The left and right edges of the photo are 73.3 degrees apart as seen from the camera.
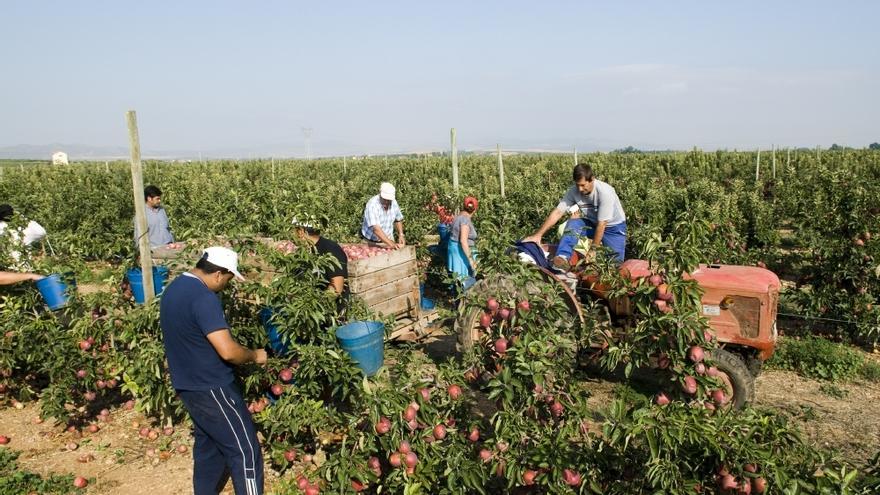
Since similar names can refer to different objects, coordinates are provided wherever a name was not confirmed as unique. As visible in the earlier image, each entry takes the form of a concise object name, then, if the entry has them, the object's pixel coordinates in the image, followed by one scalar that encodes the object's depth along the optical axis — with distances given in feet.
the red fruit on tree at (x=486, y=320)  11.34
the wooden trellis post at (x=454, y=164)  34.50
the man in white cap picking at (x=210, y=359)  10.94
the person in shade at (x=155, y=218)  23.75
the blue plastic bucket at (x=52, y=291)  17.40
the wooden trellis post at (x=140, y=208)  16.72
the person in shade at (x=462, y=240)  22.25
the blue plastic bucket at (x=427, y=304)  23.35
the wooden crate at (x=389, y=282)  17.95
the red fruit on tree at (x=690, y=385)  10.48
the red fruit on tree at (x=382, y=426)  10.27
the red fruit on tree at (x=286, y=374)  13.74
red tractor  14.17
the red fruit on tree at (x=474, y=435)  10.68
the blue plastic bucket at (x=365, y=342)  14.25
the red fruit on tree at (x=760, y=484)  7.65
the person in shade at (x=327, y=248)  14.93
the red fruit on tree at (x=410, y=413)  10.40
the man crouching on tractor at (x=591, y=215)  17.00
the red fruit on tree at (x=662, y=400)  10.37
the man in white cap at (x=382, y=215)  23.07
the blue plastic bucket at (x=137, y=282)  18.43
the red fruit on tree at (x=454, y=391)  10.85
